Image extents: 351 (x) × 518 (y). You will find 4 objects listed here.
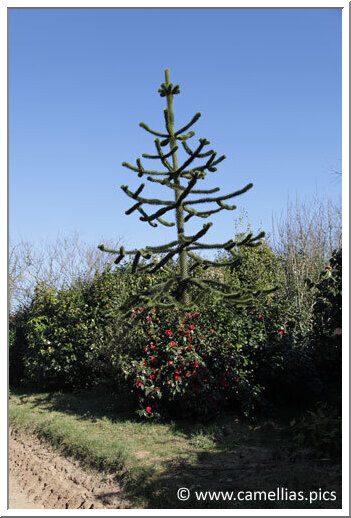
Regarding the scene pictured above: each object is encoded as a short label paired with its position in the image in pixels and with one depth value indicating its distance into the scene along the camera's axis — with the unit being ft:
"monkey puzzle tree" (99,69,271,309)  22.58
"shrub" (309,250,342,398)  21.26
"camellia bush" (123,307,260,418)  22.57
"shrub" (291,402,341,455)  17.66
